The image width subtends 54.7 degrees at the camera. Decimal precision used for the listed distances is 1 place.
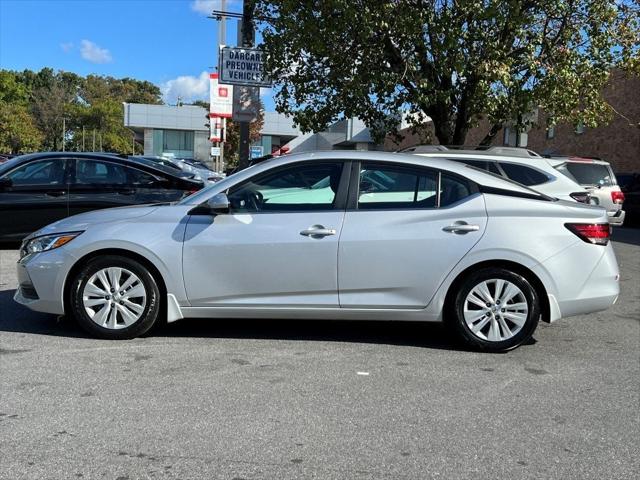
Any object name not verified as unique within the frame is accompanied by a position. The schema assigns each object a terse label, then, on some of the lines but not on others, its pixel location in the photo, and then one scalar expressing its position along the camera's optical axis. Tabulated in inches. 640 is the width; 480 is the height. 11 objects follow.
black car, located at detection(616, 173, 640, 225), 750.5
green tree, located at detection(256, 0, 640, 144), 418.0
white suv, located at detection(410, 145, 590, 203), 358.6
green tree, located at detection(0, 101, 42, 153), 2439.7
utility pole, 491.1
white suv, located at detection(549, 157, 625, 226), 515.2
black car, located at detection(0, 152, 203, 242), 372.8
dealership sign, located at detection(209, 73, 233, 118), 925.2
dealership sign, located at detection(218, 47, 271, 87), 449.1
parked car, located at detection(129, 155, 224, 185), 432.6
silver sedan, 201.2
